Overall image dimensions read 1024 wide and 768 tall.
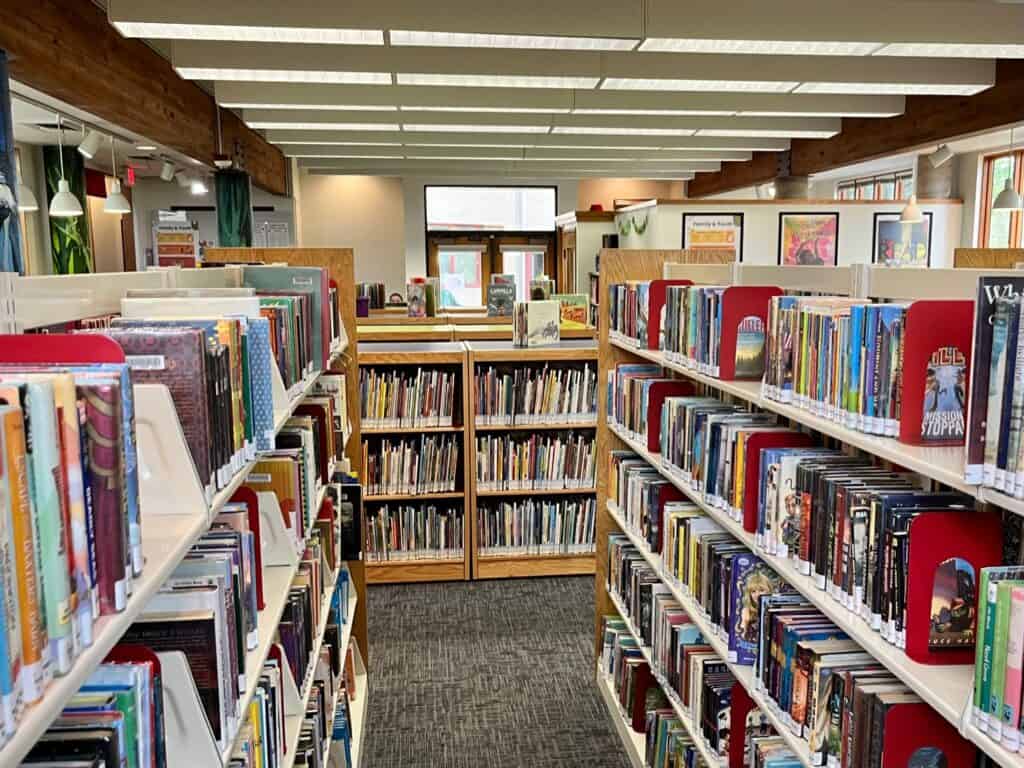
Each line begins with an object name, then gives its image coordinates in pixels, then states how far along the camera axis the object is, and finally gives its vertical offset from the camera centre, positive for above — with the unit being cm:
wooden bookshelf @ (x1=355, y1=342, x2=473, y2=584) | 492 -92
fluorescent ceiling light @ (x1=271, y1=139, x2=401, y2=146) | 873 +143
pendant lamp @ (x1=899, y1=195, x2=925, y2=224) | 839 +63
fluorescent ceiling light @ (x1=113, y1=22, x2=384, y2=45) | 417 +127
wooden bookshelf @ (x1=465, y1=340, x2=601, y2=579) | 496 -97
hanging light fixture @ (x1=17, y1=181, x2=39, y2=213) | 732 +74
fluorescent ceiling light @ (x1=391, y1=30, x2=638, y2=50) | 432 +125
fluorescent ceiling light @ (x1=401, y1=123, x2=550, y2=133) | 727 +134
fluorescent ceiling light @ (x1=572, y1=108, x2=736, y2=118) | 657 +131
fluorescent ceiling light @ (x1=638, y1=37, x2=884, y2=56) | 452 +128
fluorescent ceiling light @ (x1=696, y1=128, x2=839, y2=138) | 774 +137
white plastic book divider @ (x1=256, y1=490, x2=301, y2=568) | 215 -66
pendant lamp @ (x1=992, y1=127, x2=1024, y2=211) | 729 +66
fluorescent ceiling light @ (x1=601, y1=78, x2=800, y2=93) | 542 +129
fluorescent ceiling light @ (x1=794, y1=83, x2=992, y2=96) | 563 +130
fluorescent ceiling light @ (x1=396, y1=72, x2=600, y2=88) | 530 +127
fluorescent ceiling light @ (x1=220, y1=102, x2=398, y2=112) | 623 +130
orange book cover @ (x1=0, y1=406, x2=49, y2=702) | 74 -26
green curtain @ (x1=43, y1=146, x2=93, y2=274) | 973 +67
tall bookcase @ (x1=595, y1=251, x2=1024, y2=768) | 138 -40
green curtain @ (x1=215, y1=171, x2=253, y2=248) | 837 +74
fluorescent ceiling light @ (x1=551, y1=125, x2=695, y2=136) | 767 +139
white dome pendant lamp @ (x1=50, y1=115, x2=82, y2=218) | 768 +72
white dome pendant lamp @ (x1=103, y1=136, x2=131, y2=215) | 835 +78
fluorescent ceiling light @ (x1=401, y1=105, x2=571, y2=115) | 634 +131
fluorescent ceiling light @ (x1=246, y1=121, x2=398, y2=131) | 706 +132
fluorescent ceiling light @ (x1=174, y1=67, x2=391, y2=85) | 511 +130
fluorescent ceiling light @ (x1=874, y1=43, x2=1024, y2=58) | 457 +125
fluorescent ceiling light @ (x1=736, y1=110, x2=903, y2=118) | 668 +133
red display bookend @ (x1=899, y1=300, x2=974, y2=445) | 152 -17
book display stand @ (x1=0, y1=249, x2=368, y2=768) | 88 -35
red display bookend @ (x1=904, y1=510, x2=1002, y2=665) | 144 -52
